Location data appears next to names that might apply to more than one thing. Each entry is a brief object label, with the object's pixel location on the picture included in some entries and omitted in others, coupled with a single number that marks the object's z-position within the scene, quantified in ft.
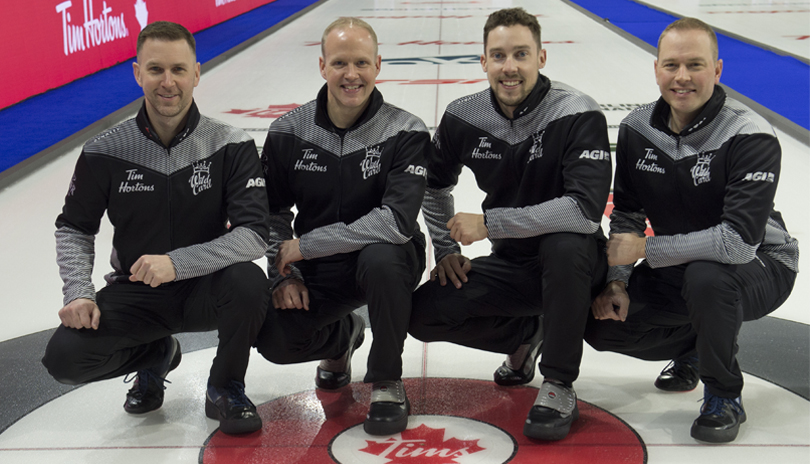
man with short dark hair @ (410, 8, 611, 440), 7.75
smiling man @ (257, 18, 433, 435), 7.94
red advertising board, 22.81
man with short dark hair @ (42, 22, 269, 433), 7.75
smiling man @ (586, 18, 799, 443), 7.50
